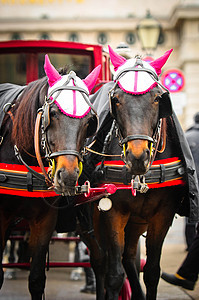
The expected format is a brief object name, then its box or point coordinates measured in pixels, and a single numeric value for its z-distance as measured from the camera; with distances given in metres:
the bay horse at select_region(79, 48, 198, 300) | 9.34
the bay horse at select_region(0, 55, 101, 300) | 8.91
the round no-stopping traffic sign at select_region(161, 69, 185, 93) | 27.22
